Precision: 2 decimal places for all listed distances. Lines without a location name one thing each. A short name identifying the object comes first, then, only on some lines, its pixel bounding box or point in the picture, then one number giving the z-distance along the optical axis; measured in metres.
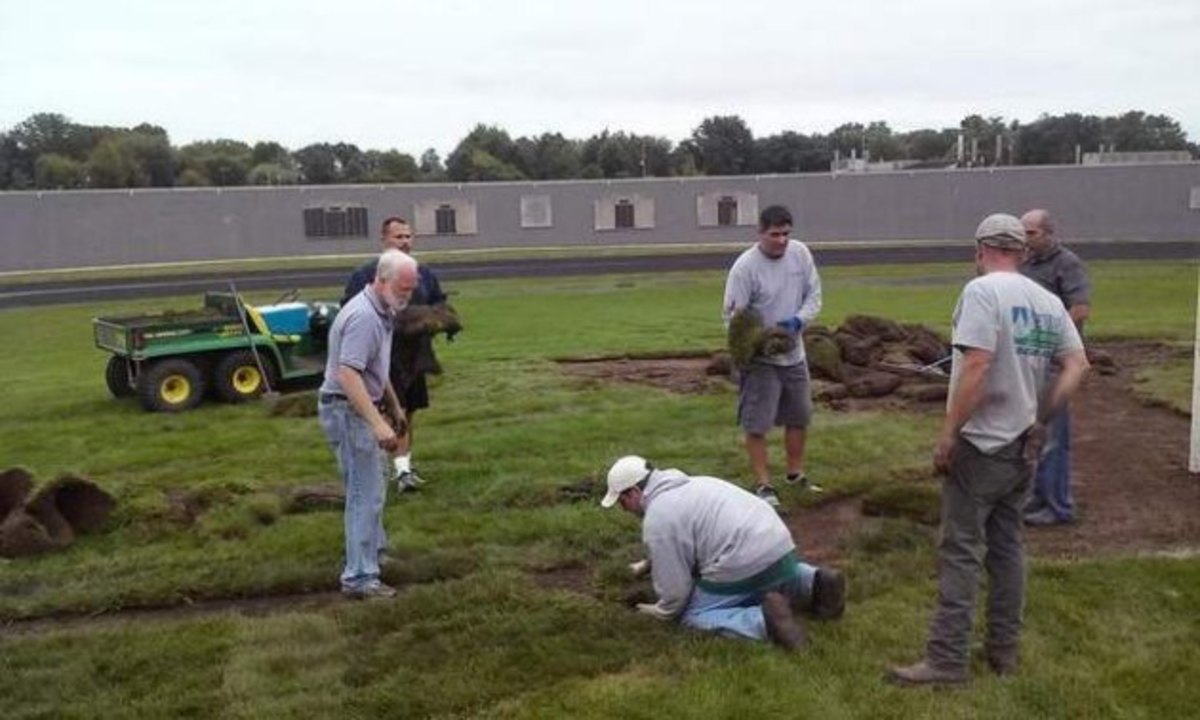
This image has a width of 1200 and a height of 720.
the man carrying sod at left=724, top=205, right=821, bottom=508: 7.38
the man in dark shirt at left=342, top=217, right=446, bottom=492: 7.69
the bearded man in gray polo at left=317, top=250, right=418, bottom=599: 5.75
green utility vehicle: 11.26
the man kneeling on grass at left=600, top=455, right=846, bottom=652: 5.11
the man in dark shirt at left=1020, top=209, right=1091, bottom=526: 6.64
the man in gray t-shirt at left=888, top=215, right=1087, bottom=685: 4.42
